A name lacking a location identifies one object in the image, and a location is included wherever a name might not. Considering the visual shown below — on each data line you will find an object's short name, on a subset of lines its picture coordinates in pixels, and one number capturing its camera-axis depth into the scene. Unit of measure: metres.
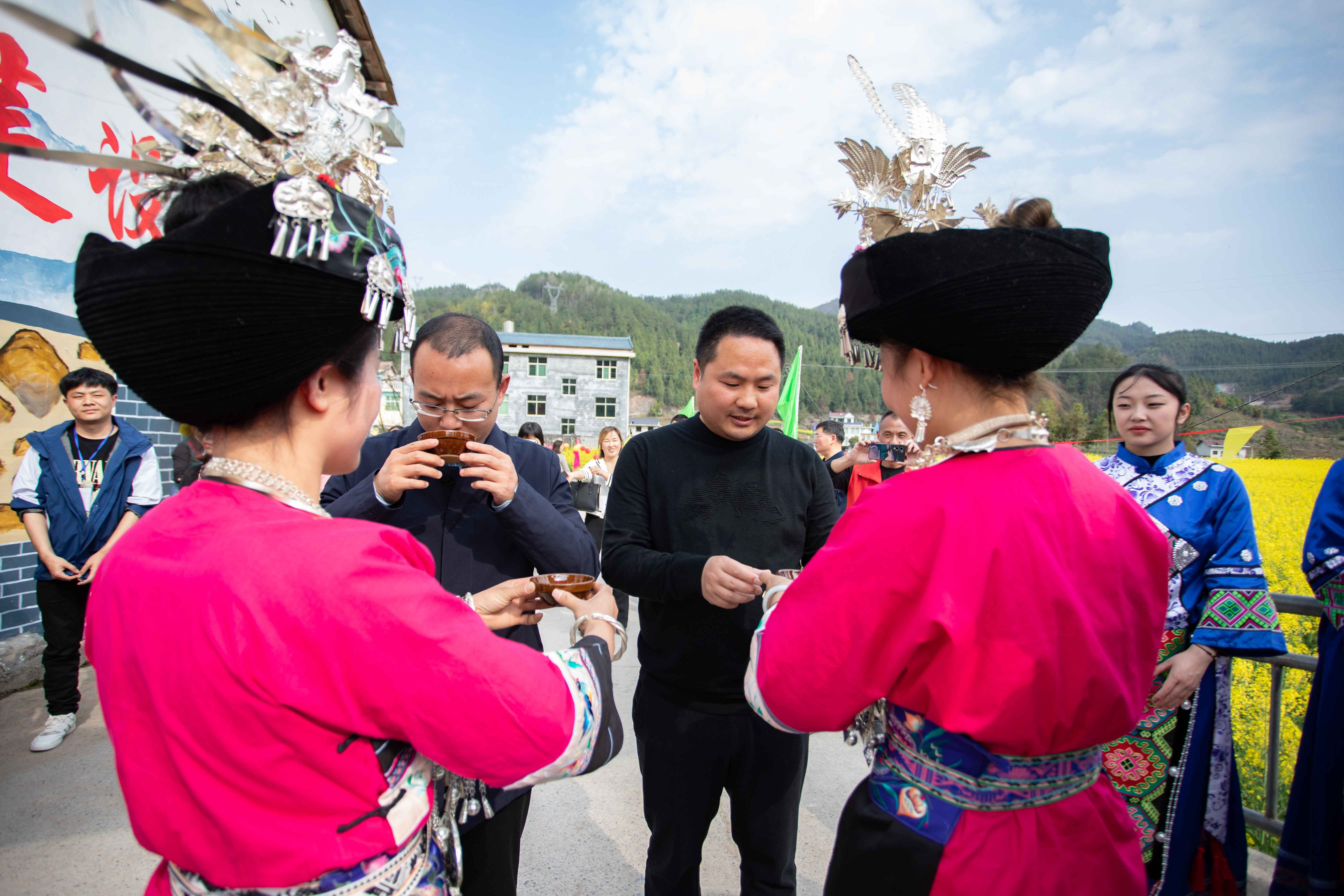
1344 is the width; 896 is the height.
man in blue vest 4.02
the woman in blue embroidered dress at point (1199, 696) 2.50
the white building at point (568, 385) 43.47
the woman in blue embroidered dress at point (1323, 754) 2.38
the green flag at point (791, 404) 9.34
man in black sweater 2.14
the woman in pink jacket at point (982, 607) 1.16
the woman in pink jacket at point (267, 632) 0.91
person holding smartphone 4.05
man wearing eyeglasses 1.86
